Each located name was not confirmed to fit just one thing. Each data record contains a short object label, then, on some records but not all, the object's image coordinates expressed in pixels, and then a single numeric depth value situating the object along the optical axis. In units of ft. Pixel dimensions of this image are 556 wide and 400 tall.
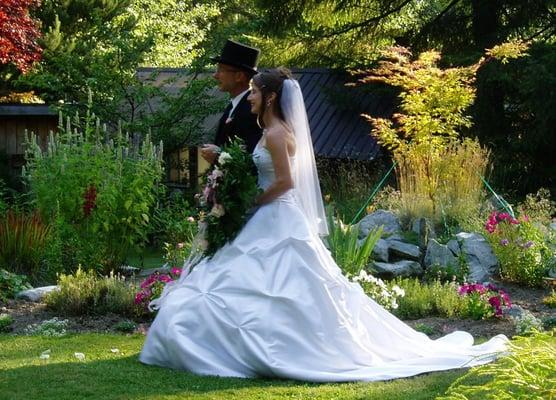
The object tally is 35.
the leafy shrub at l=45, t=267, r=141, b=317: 29.19
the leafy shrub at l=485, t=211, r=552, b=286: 33.73
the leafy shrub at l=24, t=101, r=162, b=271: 34.42
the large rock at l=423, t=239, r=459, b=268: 34.76
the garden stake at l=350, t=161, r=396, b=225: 42.57
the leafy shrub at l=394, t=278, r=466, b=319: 28.68
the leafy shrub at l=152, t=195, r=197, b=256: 40.19
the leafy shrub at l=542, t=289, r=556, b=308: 30.35
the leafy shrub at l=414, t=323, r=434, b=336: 26.45
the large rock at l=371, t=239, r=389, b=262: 35.19
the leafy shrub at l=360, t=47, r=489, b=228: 40.47
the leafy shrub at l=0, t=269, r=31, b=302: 31.83
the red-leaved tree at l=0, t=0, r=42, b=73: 49.98
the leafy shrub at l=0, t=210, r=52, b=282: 35.24
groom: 25.08
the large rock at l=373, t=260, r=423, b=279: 33.60
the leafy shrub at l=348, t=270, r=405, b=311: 27.89
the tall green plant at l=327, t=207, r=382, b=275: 30.12
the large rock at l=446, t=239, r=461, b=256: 35.40
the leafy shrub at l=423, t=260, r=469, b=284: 33.55
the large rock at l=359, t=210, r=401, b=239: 39.18
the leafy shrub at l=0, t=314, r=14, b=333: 27.43
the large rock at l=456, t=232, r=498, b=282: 33.96
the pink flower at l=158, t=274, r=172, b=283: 28.46
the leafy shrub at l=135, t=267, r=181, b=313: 28.48
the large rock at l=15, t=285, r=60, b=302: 31.27
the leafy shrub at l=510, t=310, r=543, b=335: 25.89
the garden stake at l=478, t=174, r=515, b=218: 39.22
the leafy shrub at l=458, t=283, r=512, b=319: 27.71
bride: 21.42
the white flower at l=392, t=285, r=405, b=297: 27.66
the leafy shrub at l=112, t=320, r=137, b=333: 27.40
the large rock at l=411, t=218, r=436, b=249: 36.91
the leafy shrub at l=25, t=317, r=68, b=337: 26.71
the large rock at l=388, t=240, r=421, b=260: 35.73
